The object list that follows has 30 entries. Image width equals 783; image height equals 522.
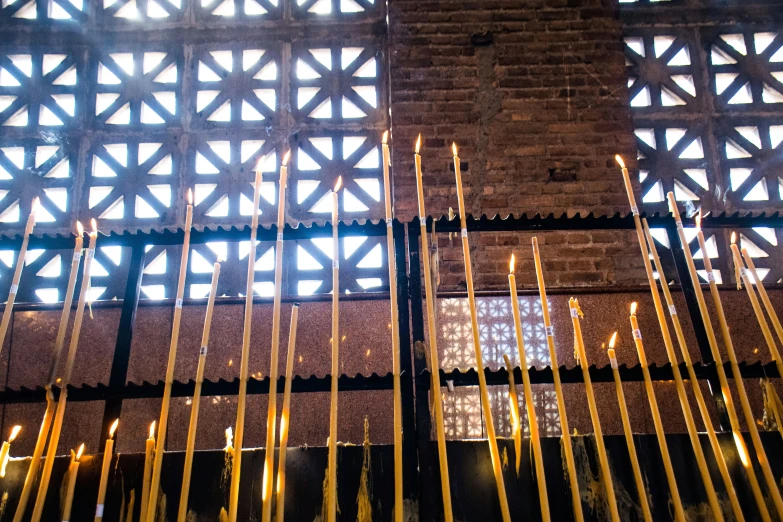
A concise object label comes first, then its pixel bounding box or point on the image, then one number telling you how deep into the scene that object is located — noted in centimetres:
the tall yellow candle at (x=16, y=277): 213
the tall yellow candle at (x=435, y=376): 187
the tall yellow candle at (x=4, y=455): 205
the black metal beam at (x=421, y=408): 202
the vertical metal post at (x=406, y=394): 209
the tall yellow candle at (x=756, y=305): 215
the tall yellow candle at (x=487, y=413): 187
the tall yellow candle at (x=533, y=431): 188
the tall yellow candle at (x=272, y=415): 186
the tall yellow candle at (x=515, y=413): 203
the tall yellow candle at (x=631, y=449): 185
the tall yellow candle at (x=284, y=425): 188
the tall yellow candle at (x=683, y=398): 188
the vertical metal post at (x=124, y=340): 215
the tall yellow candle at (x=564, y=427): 188
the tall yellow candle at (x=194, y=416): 186
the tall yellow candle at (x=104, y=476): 191
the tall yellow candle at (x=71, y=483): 192
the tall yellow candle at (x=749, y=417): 190
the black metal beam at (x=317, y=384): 210
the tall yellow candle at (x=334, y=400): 189
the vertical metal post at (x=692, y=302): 229
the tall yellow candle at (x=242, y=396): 186
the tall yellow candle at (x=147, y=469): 193
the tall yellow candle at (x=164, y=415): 185
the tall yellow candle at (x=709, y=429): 188
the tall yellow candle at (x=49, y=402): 192
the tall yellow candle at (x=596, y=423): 186
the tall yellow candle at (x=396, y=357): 188
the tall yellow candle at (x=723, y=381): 194
